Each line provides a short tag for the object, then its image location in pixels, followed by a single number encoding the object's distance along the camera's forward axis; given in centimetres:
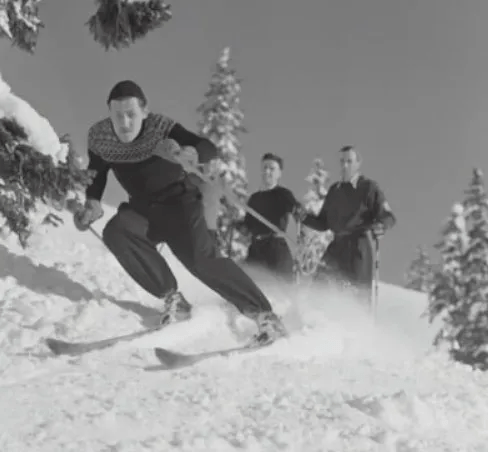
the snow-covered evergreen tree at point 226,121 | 2805
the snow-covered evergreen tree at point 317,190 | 3258
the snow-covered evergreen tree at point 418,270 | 5788
